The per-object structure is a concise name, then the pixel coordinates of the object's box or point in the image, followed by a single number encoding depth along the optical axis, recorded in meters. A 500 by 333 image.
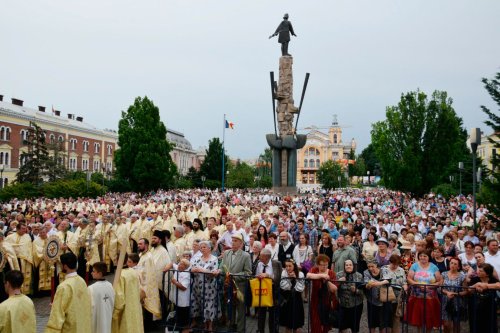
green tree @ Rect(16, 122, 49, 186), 47.53
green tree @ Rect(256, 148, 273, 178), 121.76
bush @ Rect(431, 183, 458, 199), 45.08
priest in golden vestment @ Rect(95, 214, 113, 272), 12.70
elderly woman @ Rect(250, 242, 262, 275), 9.07
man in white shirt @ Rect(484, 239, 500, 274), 8.70
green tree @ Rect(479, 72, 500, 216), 11.66
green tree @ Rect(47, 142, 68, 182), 49.34
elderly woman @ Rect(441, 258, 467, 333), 7.20
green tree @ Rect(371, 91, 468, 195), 38.34
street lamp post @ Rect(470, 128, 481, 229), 13.73
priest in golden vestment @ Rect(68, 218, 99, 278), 11.83
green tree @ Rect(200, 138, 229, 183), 78.00
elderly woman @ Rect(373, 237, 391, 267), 9.50
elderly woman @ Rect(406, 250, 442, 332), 7.21
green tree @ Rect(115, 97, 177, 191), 52.34
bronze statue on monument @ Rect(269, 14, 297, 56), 37.59
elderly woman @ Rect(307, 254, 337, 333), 7.42
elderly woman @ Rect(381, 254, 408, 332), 7.29
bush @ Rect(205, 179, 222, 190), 72.00
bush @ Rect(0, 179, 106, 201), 35.16
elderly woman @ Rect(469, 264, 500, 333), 6.85
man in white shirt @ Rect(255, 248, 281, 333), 7.89
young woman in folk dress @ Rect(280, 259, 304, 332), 7.57
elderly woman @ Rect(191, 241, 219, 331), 8.03
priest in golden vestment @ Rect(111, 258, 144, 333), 6.65
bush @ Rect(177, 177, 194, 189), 71.97
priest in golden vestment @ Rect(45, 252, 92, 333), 5.45
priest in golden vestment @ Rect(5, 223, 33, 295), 10.67
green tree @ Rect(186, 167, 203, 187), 78.43
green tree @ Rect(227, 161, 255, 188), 70.50
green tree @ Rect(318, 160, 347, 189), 81.25
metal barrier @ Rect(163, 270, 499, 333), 7.17
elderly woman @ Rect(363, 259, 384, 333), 7.41
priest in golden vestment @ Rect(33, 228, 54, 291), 11.03
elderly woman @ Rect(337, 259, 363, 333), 7.34
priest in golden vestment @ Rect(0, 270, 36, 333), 4.93
